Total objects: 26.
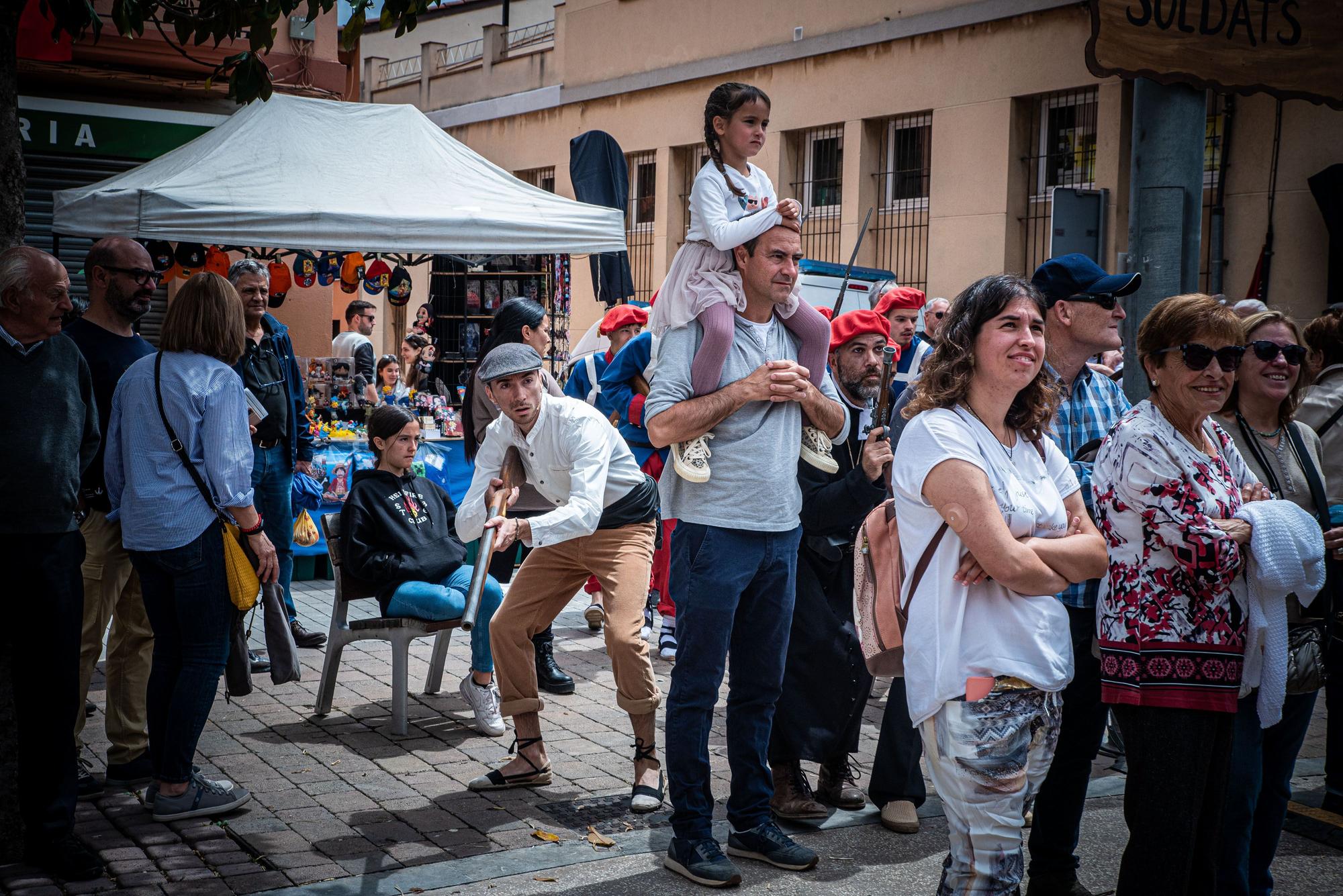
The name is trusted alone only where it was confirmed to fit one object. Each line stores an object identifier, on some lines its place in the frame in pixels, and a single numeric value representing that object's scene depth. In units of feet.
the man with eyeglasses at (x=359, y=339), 40.57
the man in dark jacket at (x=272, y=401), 23.89
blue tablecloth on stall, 32.19
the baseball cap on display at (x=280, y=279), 34.81
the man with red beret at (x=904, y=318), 25.30
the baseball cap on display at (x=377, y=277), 36.55
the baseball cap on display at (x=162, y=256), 31.91
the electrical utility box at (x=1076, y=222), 26.48
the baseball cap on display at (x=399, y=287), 37.40
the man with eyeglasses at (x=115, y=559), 16.96
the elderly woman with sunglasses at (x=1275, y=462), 12.71
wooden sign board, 22.99
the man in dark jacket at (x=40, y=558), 13.84
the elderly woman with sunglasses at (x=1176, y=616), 11.05
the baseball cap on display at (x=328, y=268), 36.81
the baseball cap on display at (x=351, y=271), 36.01
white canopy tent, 28.07
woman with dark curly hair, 9.99
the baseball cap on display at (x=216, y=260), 33.01
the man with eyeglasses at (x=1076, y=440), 13.35
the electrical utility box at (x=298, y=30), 44.09
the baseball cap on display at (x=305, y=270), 36.73
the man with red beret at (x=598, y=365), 27.91
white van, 41.96
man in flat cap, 16.83
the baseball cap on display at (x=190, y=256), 31.93
